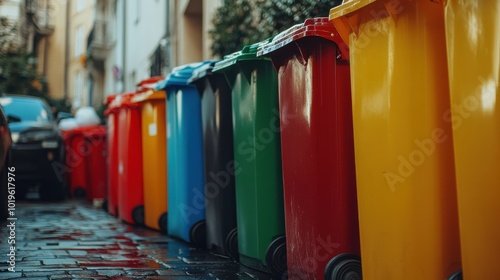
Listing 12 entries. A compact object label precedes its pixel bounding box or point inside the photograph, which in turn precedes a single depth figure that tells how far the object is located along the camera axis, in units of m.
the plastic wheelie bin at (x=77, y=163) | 11.62
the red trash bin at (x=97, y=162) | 10.44
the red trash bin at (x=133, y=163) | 6.50
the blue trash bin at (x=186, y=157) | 4.95
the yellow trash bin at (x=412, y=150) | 2.52
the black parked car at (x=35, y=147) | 9.88
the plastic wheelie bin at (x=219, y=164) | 4.30
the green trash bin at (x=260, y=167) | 3.65
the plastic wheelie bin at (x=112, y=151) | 7.52
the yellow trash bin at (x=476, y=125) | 2.21
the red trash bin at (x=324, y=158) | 3.04
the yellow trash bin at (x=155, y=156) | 5.88
